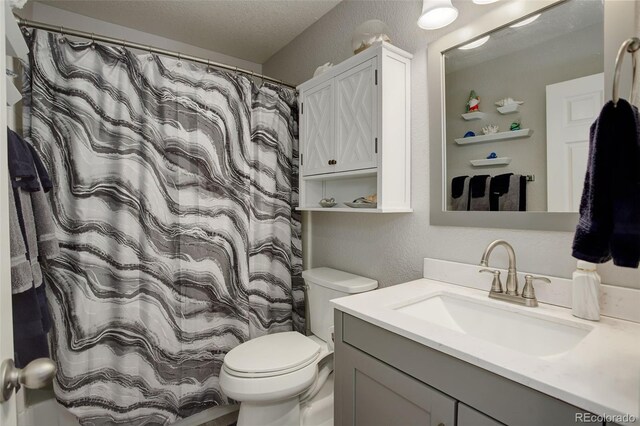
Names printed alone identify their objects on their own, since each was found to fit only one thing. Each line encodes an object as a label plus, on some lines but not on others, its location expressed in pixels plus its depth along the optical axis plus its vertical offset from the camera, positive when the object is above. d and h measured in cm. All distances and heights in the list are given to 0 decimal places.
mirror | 96 +38
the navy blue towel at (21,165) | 94 +16
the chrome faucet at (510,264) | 104 -19
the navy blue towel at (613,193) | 56 +3
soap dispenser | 86 -24
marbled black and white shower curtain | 139 -4
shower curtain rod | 132 +86
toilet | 133 -74
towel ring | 55 +31
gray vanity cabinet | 61 -45
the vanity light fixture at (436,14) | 120 +82
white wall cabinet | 137 +45
